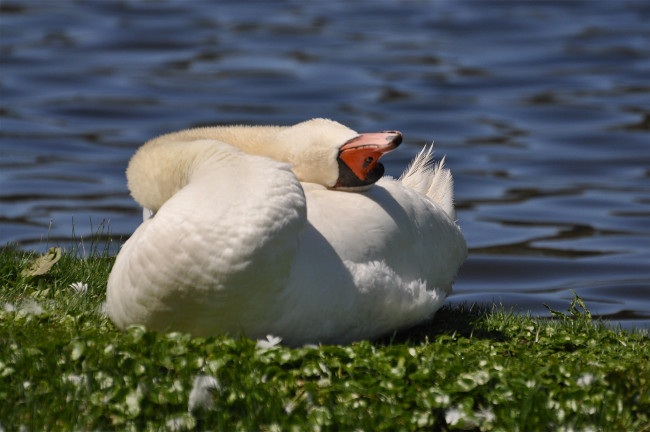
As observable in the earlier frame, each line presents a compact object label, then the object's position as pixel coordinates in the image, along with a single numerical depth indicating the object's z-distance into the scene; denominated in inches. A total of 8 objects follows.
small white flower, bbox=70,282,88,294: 546.3
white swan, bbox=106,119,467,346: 404.2
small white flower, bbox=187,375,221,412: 392.8
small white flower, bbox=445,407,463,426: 395.5
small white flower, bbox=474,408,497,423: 397.7
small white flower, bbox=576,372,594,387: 414.7
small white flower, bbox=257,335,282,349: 419.3
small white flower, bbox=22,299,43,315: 484.8
